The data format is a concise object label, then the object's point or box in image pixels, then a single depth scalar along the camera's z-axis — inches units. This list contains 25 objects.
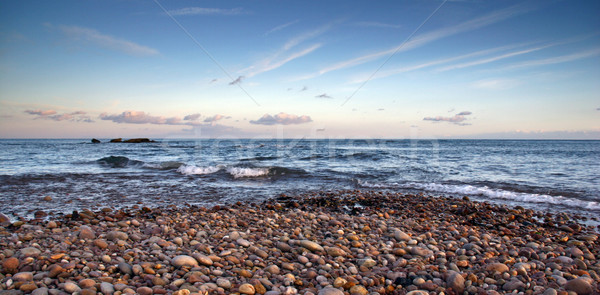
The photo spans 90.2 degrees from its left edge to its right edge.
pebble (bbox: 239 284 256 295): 118.3
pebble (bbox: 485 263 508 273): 140.3
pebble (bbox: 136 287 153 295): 114.3
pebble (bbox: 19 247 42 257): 141.1
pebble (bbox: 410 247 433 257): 160.7
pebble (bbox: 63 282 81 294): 112.5
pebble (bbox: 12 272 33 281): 118.5
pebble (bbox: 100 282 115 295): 112.9
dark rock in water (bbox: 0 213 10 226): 204.8
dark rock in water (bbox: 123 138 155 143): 3075.8
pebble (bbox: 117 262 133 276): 130.7
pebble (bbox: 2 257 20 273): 125.6
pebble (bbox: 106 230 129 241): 171.6
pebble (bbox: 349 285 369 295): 121.2
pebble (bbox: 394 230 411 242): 182.9
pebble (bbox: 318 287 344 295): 118.0
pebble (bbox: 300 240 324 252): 162.9
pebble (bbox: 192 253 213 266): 142.9
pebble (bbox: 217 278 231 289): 122.3
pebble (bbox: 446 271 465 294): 125.2
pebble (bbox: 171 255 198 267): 139.5
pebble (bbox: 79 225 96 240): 171.8
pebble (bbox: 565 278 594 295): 123.2
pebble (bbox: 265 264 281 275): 137.3
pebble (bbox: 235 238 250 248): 168.9
